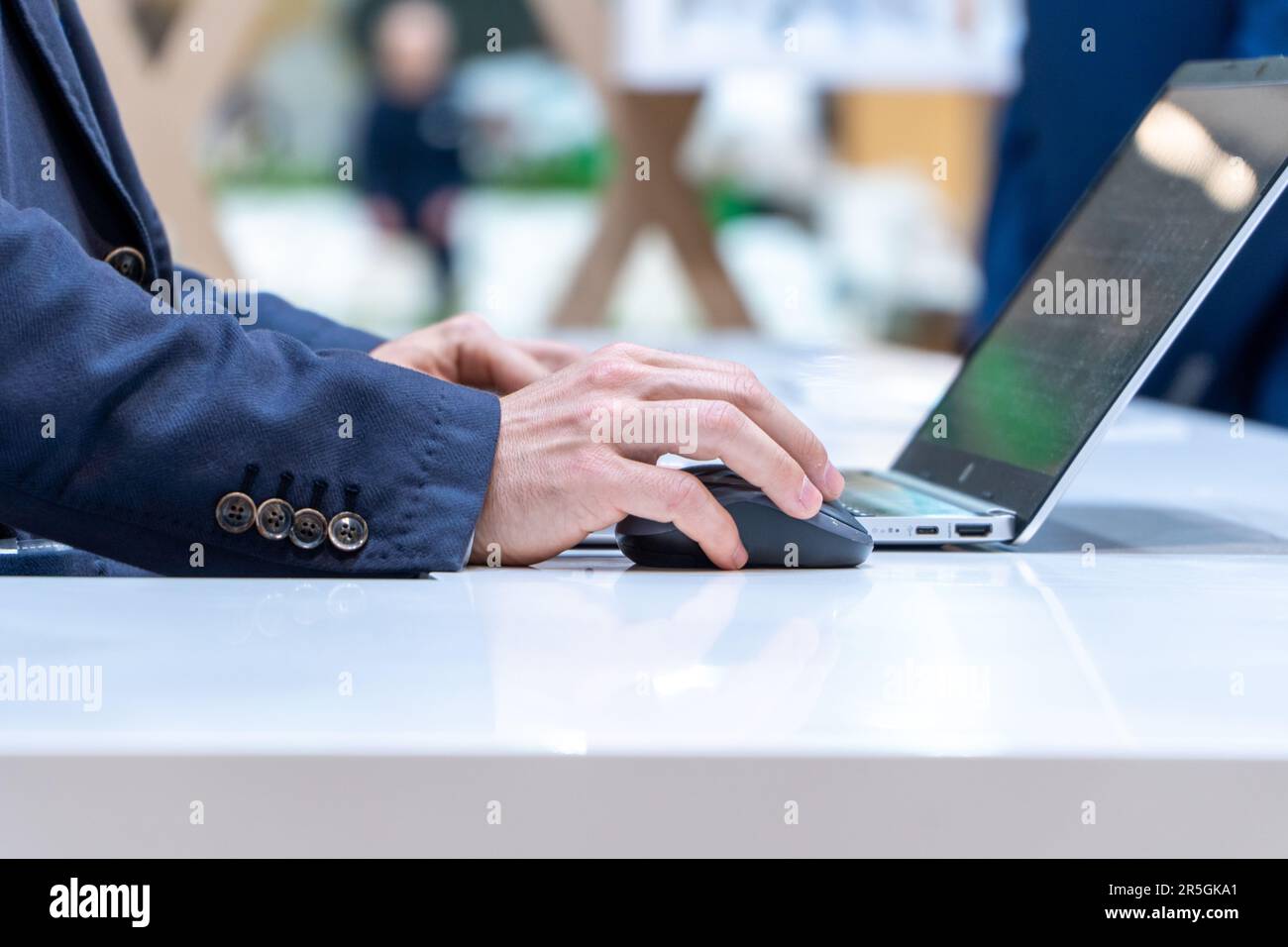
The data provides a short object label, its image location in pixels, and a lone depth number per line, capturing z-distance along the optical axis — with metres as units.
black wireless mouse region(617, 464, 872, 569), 1.23
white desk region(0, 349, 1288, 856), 0.95
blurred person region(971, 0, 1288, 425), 2.35
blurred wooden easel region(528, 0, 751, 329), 3.75
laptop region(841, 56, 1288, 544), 1.24
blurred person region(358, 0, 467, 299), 4.15
